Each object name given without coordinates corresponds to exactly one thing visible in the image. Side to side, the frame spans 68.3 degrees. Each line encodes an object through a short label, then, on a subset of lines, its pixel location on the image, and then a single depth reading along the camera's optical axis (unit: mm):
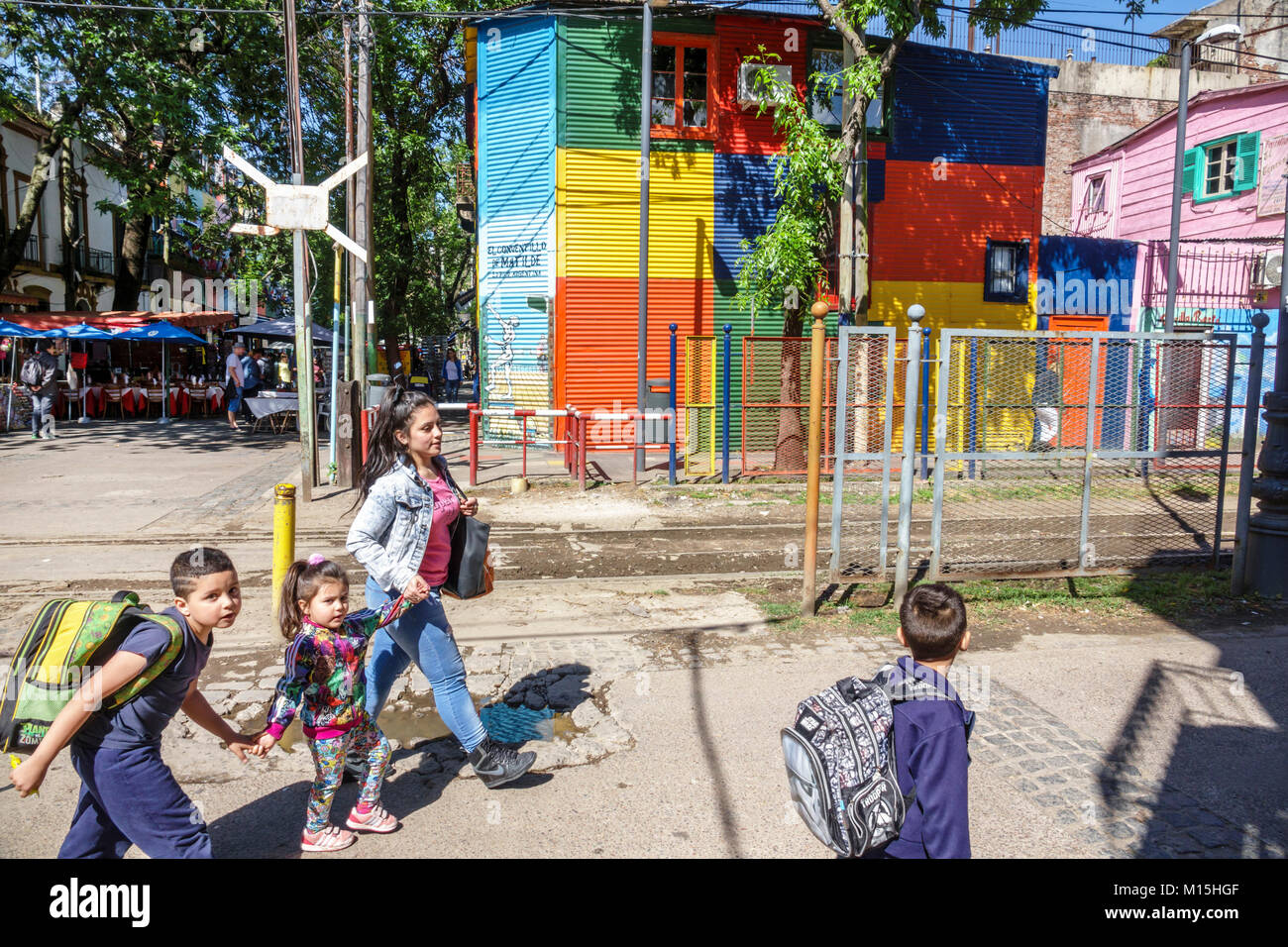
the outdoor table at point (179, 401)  24922
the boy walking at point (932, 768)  2381
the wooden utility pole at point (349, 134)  13883
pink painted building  19203
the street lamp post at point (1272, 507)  7043
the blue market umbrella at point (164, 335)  22906
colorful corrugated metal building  17562
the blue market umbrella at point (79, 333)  22047
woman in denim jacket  3850
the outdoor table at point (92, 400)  23109
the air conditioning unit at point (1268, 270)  17625
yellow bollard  5637
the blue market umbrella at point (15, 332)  21469
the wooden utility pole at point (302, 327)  10336
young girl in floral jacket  3375
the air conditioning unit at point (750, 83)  17484
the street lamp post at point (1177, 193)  15750
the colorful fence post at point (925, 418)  8067
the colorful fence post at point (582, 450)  12646
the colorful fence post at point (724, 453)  13041
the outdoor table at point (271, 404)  20172
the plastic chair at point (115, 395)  23516
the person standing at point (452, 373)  31109
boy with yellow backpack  2637
